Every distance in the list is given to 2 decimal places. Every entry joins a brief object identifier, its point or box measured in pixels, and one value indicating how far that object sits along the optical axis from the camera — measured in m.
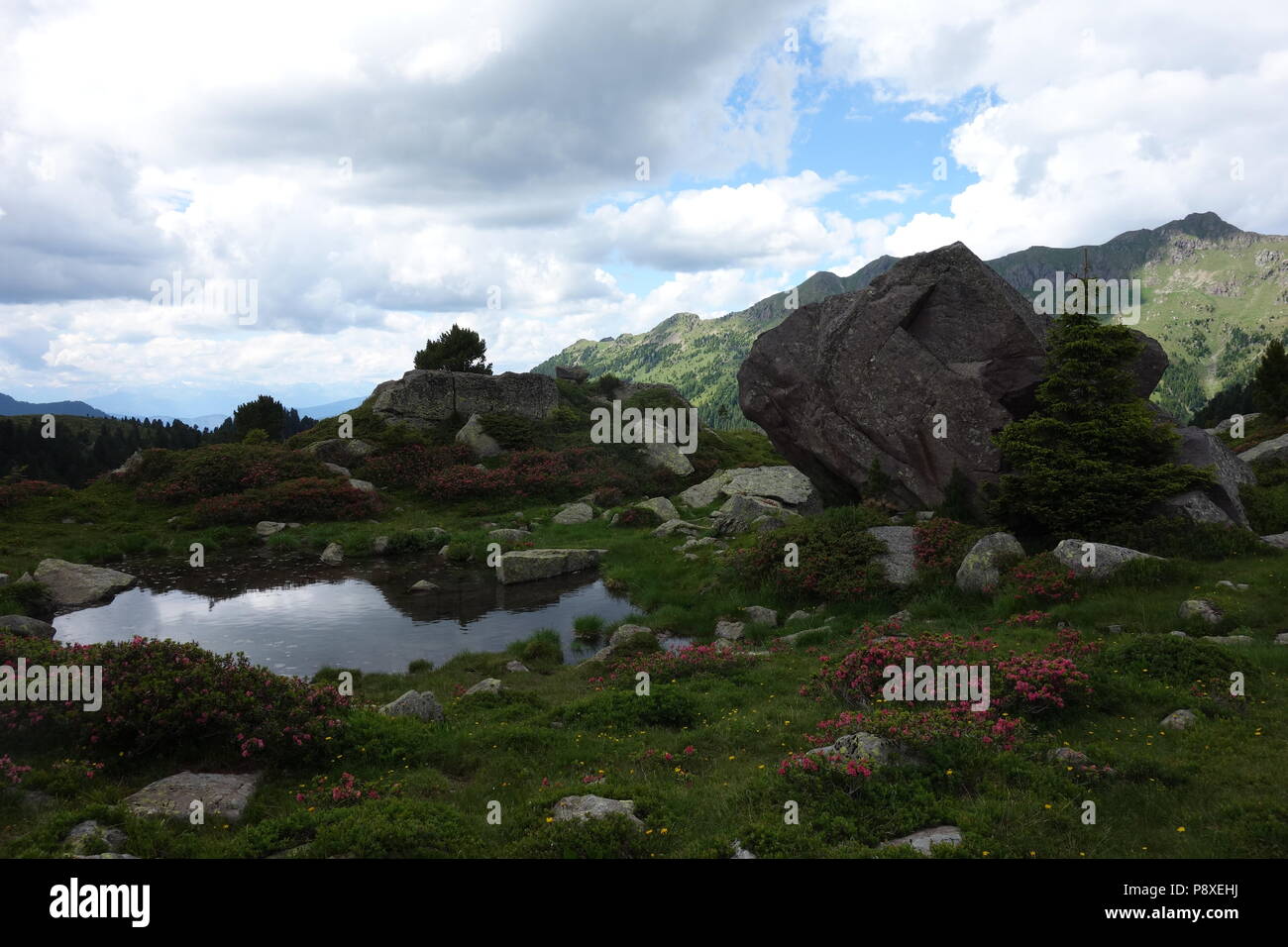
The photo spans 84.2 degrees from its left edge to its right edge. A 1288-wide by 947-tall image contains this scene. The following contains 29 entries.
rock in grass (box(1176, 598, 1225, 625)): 16.30
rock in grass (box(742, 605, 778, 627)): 22.44
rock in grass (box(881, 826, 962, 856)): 8.27
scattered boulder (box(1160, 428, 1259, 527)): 20.77
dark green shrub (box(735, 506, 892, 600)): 22.44
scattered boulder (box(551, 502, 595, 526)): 40.47
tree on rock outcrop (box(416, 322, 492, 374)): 68.56
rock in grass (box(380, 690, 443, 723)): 14.24
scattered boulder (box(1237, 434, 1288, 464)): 32.62
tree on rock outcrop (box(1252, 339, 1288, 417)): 56.82
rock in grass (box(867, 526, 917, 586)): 22.22
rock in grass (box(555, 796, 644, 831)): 9.36
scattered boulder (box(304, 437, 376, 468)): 49.41
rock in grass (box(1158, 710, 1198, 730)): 11.41
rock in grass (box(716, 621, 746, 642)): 21.96
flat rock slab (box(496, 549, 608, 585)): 30.66
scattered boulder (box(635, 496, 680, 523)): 39.94
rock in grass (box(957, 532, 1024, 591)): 20.42
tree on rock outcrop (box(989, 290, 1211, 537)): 21.25
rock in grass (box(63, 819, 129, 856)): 8.18
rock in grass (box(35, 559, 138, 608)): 26.72
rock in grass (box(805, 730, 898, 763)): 10.41
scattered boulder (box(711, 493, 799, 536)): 32.03
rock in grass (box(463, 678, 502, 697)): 16.23
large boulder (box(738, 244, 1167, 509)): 25.53
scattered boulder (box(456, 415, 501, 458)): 53.19
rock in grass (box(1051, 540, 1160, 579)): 18.91
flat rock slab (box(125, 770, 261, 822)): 9.68
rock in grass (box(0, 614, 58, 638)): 19.58
